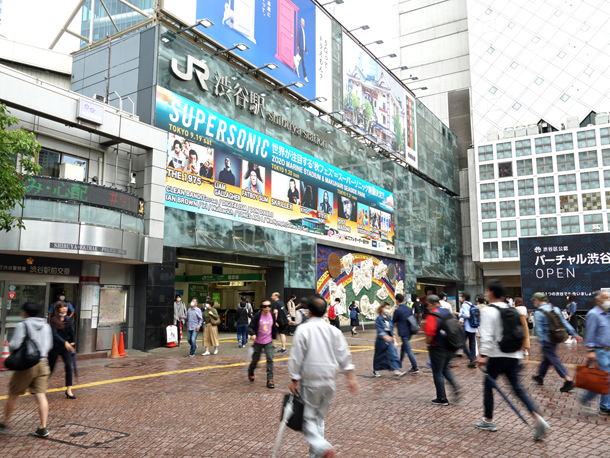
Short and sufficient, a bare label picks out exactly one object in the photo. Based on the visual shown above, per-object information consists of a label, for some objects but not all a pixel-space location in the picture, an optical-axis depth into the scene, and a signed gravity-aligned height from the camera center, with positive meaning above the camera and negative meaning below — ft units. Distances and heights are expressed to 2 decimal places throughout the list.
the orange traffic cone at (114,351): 49.19 -5.59
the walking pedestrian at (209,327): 48.97 -3.35
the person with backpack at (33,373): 19.81 -3.14
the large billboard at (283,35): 72.28 +40.32
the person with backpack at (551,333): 26.48 -2.20
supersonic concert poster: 60.34 +16.17
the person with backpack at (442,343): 24.27 -2.47
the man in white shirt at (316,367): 14.80 -2.20
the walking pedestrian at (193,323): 48.49 -2.87
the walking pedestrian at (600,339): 22.56 -2.12
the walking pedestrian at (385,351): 33.96 -3.93
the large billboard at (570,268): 69.67 +3.27
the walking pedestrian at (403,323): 35.09 -2.12
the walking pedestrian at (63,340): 26.94 -2.52
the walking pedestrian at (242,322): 53.52 -3.14
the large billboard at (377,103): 101.50 +41.13
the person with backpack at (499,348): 18.94 -2.13
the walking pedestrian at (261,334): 32.24 -2.64
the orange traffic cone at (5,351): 40.75 -4.61
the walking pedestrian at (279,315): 37.01 -1.66
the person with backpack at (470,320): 41.63 -2.32
